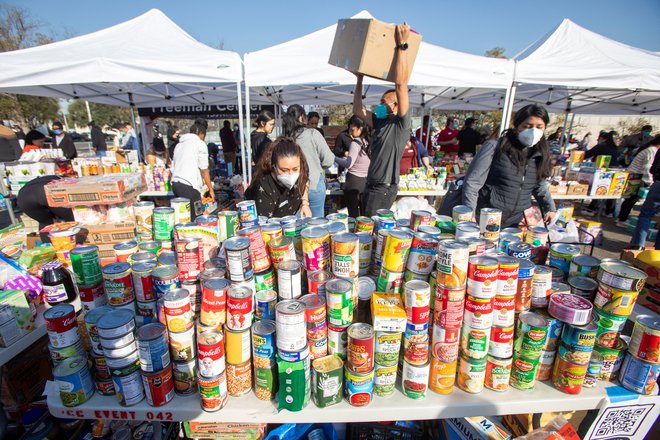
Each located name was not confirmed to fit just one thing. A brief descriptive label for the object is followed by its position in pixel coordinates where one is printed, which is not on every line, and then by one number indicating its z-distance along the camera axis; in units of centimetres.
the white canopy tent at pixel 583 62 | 462
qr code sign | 142
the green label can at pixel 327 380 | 124
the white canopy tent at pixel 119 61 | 418
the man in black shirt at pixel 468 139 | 869
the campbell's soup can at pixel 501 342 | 129
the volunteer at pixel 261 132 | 478
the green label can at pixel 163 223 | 184
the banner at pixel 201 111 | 1219
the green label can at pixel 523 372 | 133
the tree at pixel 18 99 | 2098
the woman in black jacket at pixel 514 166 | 260
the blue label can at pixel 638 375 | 135
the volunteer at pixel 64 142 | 864
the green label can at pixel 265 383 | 126
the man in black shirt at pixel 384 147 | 312
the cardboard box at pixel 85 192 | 283
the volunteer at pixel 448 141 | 923
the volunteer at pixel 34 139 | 758
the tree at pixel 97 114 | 3527
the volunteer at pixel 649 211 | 496
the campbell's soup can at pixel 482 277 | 120
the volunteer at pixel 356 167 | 455
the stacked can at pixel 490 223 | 179
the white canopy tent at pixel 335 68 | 447
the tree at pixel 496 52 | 2610
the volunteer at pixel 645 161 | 628
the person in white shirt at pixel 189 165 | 464
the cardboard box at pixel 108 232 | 284
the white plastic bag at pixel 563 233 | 338
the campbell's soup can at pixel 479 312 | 123
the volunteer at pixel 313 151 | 392
